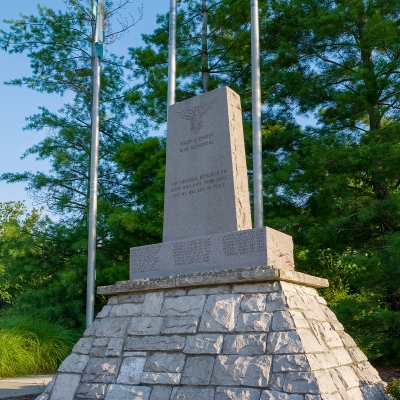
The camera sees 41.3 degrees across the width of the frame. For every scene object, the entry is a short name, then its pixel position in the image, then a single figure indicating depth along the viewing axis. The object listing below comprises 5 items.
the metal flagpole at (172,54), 10.11
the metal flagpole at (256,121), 9.52
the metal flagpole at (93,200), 10.45
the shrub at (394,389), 4.80
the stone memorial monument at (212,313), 4.42
